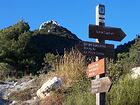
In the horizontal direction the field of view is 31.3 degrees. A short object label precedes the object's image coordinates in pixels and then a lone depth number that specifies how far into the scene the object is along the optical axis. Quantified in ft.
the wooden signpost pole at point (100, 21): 16.30
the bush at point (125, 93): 20.00
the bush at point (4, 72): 33.46
